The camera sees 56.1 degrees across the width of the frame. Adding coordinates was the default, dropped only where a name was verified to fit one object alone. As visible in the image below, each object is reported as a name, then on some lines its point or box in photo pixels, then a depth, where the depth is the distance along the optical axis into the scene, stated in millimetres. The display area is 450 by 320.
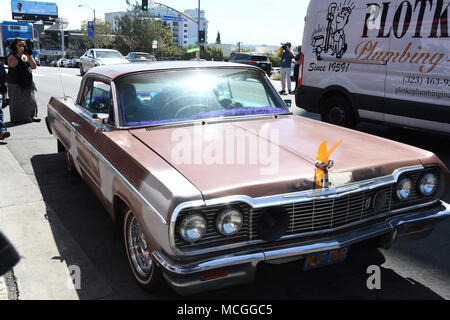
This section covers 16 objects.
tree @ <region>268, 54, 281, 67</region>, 59881
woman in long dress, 8500
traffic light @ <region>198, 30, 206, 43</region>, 32219
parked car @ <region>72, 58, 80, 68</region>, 43500
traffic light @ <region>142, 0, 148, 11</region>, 30973
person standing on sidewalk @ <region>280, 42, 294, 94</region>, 14602
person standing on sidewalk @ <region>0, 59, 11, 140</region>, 7124
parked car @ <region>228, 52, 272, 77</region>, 25281
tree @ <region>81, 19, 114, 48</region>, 70062
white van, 6180
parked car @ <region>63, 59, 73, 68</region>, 46328
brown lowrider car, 2334
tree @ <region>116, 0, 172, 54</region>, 68688
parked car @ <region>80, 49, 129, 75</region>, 21969
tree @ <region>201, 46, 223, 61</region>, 88862
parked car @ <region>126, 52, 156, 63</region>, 27903
